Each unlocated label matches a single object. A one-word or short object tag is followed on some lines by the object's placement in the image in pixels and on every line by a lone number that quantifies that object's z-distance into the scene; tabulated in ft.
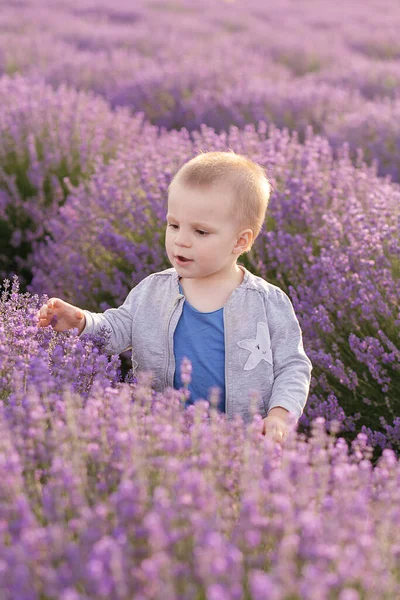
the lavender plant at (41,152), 15.31
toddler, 7.97
